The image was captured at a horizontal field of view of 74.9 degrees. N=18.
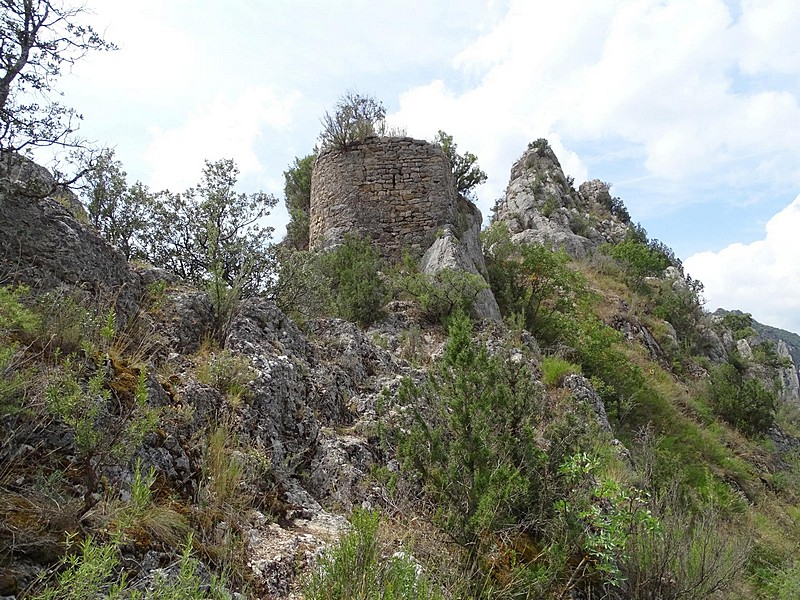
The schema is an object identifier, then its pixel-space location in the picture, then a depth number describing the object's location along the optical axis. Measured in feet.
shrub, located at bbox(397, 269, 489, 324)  26.73
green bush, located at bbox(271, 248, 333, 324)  20.80
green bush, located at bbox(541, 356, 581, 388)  24.08
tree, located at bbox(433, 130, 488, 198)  42.80
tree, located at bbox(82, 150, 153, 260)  20.17
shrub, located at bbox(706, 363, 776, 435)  41.93
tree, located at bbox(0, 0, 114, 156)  13.53
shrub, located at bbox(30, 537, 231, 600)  5.67
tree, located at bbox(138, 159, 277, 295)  20.26
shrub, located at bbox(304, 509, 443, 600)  7.64
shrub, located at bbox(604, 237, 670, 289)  61.11
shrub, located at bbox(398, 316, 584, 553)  10.68
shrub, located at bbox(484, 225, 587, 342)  33.35
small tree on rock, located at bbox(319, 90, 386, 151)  37.17
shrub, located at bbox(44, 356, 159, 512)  7.68
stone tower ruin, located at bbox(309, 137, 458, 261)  34.96
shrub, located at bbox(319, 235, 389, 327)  25.79
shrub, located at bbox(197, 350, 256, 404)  12.73
